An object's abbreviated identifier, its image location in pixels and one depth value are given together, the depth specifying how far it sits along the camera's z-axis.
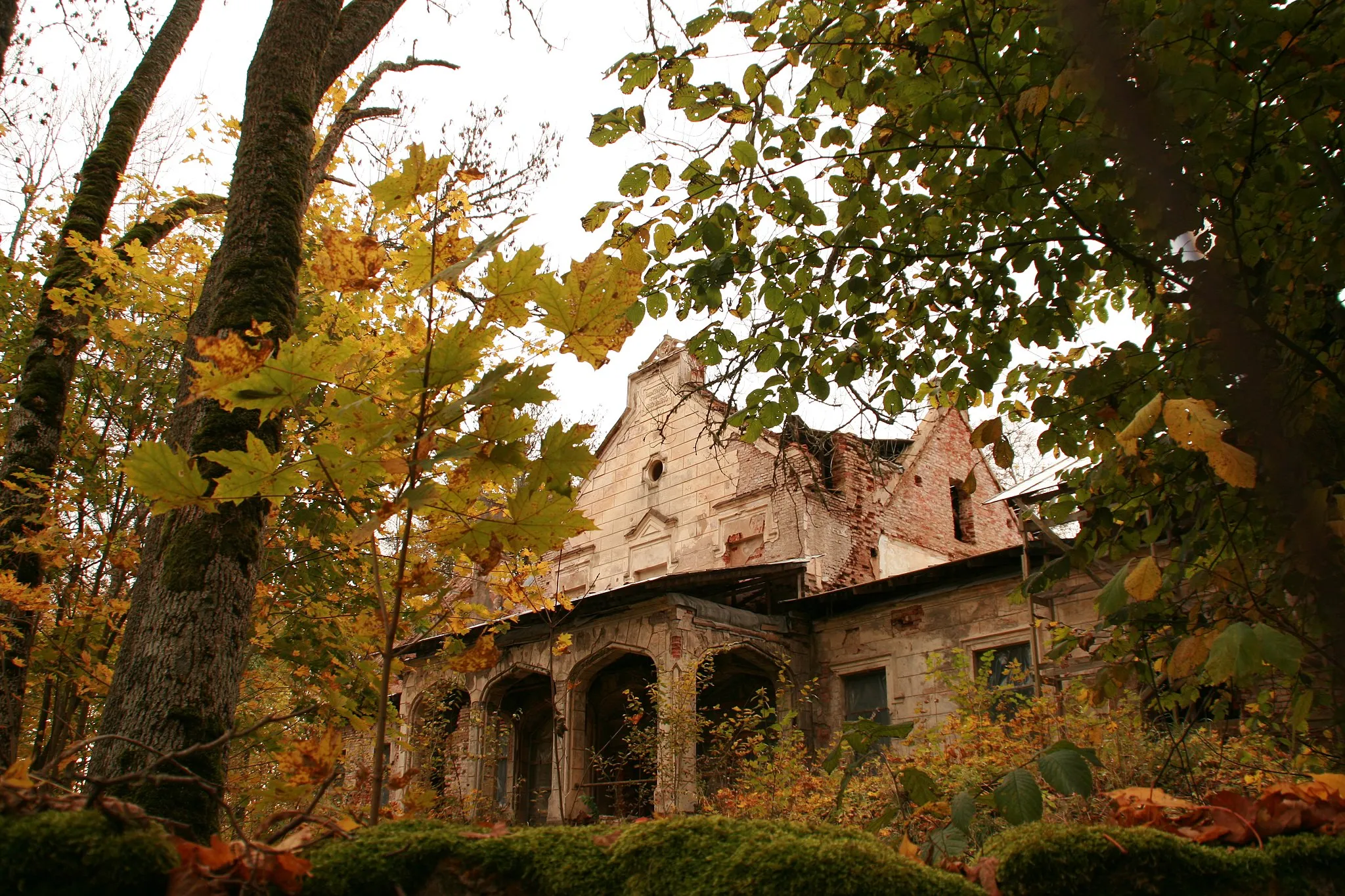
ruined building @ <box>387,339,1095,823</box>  12.72
